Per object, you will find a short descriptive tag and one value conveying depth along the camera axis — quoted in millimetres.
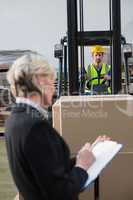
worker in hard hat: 6082
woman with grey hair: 2995
